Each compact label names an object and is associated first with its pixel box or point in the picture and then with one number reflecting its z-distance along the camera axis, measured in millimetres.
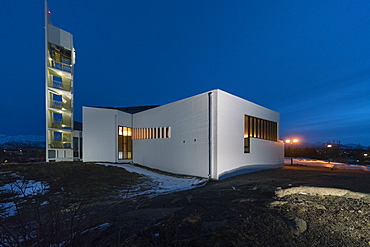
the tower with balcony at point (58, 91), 19031
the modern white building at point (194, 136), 11867
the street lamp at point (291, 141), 18770
